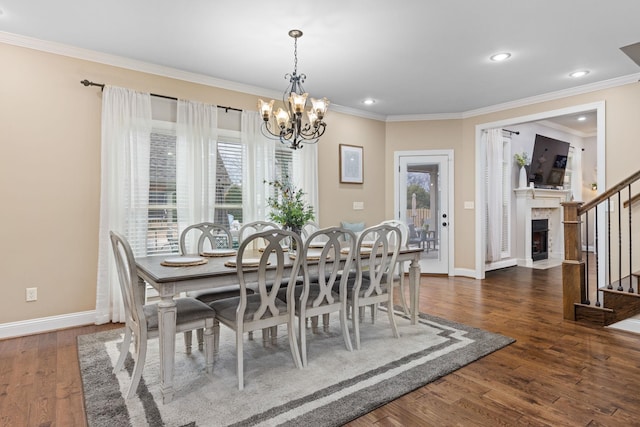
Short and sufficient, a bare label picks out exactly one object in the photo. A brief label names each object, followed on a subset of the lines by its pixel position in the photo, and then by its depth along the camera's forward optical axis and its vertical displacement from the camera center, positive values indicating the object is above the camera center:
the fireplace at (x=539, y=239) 7.23 -0.50
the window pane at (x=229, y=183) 4.27 +0.39
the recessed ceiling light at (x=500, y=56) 3.59 +1.61
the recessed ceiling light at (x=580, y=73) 4.06 +1.62
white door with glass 6.00 +0.24
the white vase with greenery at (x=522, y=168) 6.86 +0.90
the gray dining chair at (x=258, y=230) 2.91 -0.22
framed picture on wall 5.54 +0.80
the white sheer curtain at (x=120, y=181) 3.52 +0.34
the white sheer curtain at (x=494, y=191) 6.41 +0.43
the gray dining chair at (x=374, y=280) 2.86 -0.55
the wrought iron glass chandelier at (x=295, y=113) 2.94 +0.87
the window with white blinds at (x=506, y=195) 6.71 +0.37
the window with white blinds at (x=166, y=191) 3.84 +0.27
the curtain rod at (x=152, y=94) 3.46 +1.29
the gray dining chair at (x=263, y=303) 2.23 -0.60
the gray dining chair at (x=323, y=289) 2.56 -0.58
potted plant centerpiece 2.89 +0.00
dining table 2.08 -0.41
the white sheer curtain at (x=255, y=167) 4.39 +0.60
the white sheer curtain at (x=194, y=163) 3.96 +0.59
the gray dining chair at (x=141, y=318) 2.13 -0.65
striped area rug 1.96 -1.08
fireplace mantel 6.93 +0.09
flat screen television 7.07 +1.07
